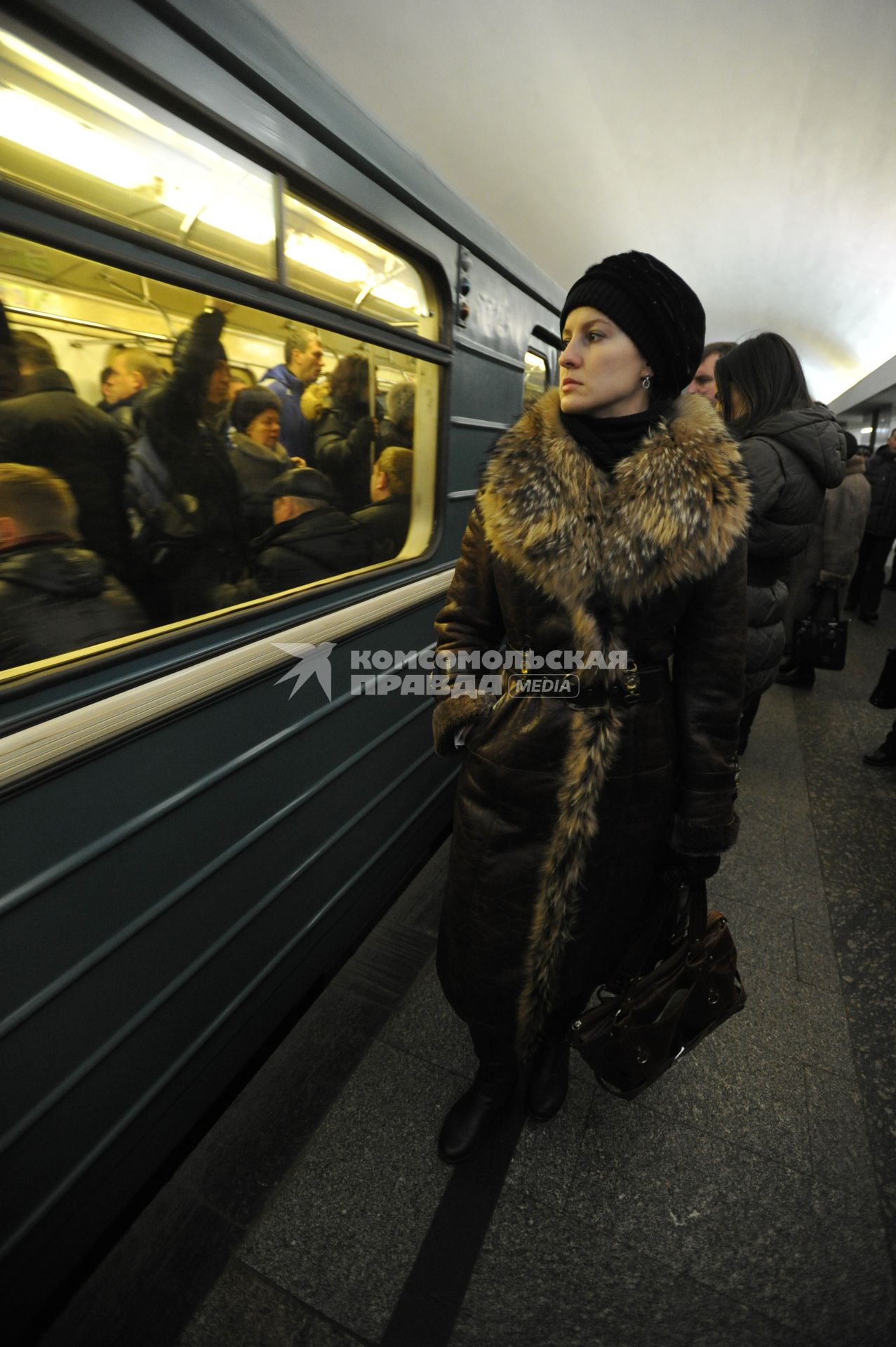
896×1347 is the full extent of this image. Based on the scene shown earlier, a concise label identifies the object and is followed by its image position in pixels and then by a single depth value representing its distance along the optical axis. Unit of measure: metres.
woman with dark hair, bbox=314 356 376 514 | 1.77
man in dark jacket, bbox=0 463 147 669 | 1.02
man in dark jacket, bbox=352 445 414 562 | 2.10
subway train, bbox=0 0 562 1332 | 1.01
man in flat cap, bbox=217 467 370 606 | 1.60
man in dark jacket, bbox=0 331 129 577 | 1.00
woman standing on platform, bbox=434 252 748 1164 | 1.10
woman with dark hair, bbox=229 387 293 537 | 1.46
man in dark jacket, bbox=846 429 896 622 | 6.61
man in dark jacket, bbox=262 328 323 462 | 1.54
